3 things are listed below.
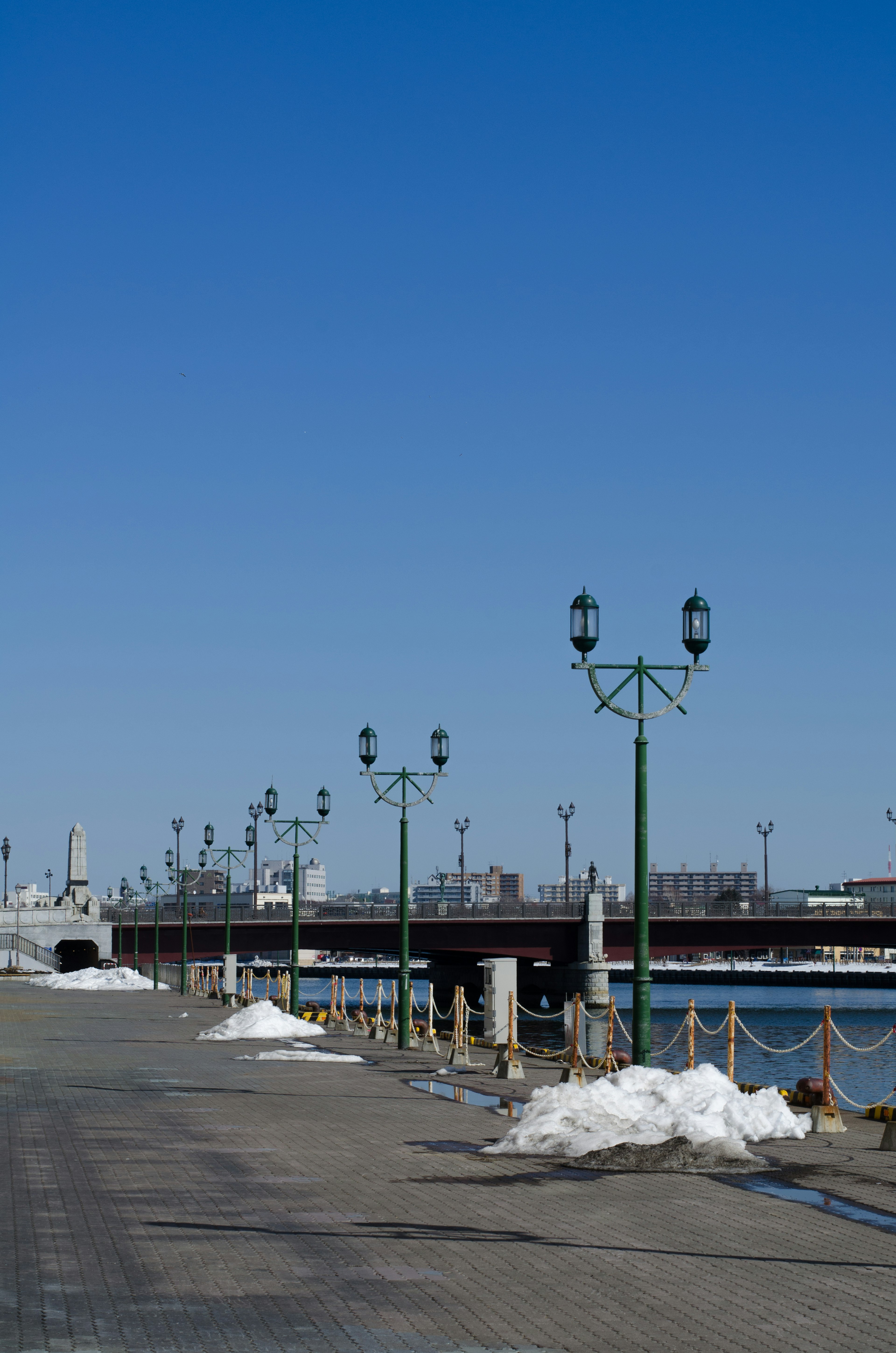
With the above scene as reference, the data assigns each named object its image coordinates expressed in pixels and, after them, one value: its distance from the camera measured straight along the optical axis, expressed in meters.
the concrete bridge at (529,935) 91.06
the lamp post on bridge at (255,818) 104.75
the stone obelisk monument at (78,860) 131.38
